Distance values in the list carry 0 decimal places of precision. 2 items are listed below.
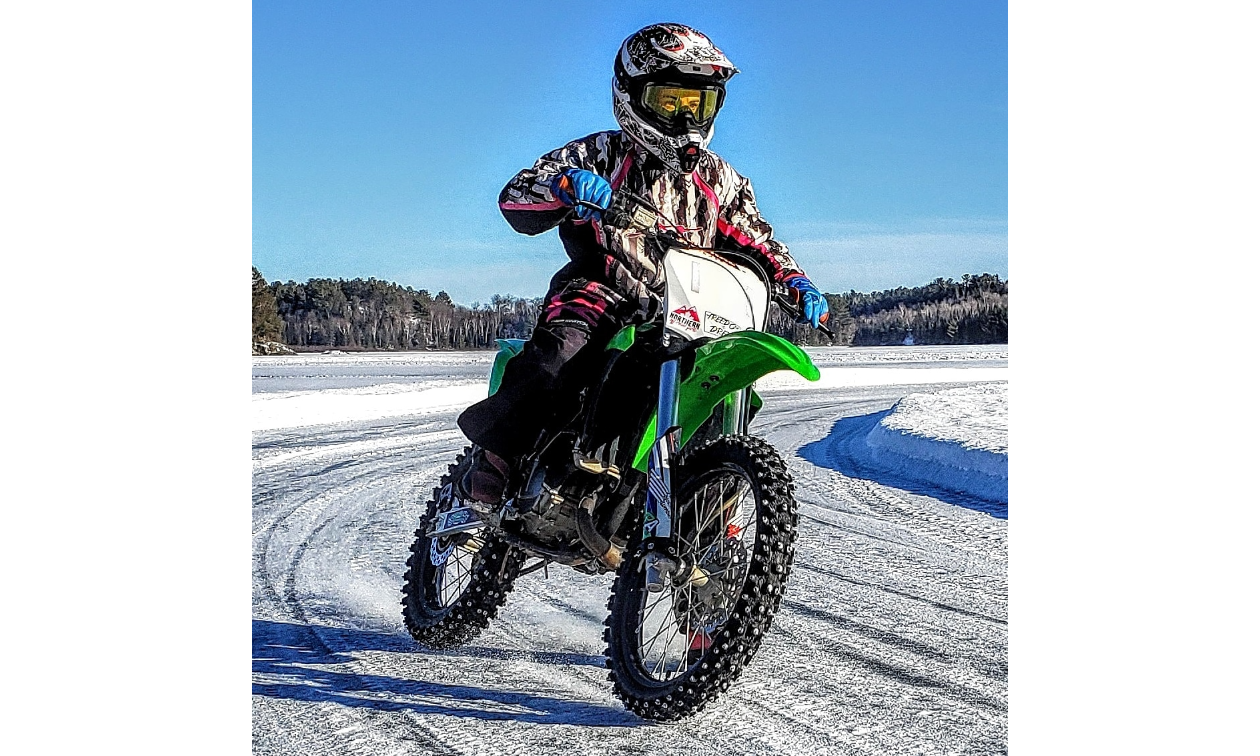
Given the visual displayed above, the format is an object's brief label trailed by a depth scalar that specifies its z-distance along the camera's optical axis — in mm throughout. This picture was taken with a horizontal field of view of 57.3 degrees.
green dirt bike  3299
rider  3770
